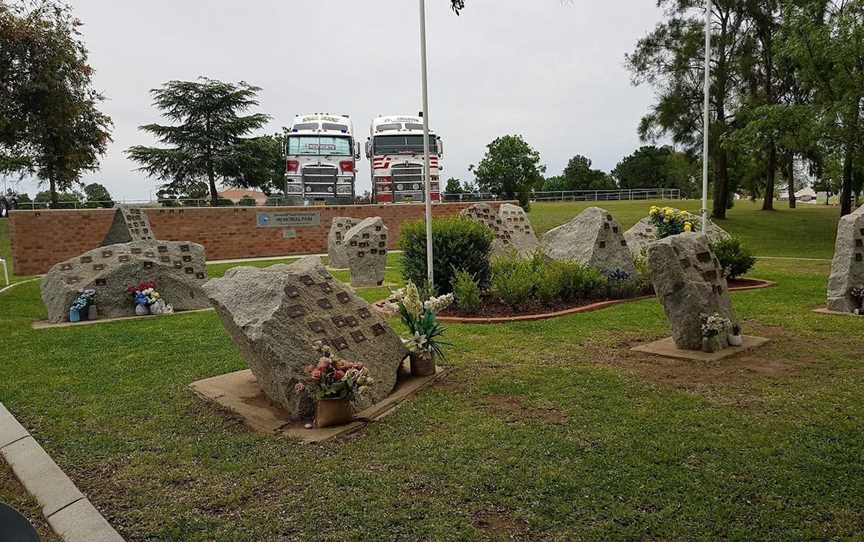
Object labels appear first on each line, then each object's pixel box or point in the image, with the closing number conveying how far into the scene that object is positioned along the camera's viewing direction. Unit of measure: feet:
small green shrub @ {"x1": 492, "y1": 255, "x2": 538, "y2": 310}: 31.01
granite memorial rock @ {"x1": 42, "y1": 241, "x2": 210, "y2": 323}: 33.35
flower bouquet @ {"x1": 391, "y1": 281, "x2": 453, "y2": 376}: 19.24
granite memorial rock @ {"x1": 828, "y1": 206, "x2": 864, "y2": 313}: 28.19
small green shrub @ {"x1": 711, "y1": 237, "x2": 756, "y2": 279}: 39.17
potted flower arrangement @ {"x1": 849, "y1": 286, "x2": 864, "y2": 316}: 27.71
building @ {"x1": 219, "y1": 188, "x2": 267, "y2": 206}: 185.41
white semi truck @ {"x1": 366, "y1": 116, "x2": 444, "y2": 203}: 76.92
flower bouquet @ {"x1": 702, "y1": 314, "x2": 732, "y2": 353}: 21.50
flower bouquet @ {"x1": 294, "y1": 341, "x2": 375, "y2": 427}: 15.12
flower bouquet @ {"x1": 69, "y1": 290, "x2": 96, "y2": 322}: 32.45
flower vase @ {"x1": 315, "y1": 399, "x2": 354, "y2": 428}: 15.42
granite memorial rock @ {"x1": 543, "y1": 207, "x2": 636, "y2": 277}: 36.04
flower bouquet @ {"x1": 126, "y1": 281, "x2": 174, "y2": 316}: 34.27
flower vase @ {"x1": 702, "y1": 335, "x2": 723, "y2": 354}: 21.59
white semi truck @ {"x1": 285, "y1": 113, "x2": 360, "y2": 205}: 76.62
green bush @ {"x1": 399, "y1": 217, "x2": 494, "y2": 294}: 34.12
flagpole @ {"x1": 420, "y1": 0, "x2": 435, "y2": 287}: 25.21
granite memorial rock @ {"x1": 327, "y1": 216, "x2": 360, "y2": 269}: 58.39
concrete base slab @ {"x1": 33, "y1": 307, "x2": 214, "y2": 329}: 31.50
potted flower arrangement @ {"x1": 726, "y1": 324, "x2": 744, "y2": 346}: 22.46
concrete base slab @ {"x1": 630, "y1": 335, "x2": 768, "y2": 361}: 21.20
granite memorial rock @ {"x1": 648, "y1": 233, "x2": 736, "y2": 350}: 21.76
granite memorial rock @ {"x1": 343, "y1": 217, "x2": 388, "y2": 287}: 43.70
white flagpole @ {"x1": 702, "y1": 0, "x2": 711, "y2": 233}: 42.31
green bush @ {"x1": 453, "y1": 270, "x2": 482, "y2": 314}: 30.76
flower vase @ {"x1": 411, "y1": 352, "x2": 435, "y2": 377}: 19.27
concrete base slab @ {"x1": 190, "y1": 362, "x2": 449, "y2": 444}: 15.29
